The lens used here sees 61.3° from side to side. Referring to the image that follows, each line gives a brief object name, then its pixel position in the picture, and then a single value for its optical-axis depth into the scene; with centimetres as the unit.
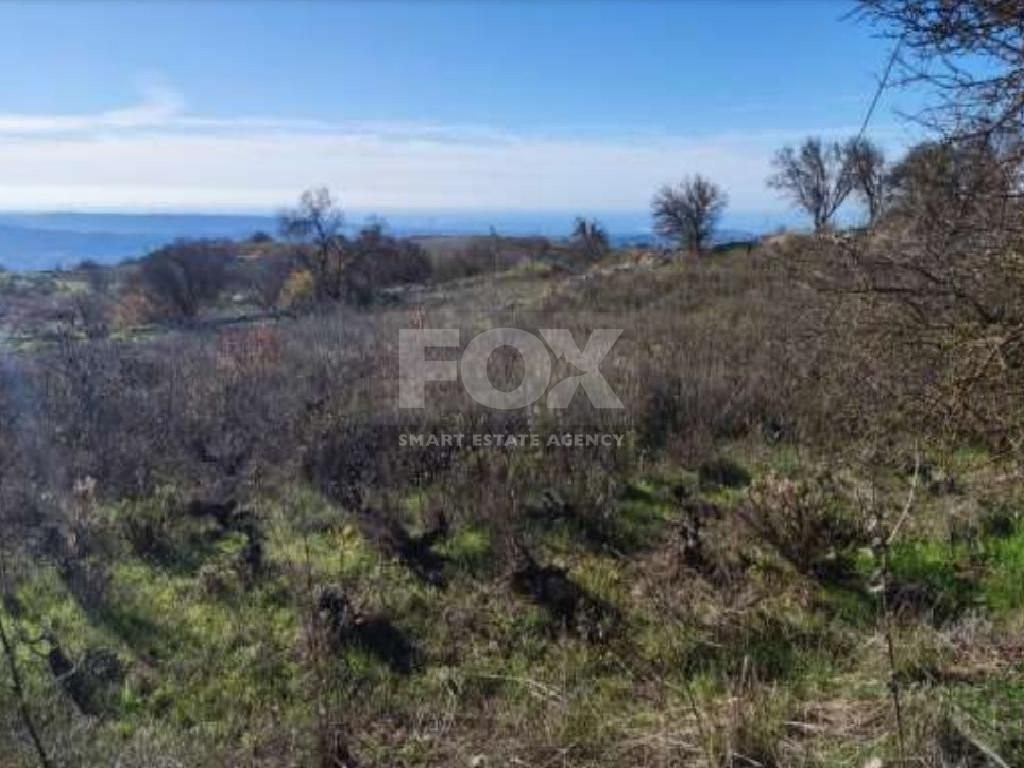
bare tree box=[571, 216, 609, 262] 3023
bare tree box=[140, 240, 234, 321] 2461
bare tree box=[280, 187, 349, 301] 2573
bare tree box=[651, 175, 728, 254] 2819
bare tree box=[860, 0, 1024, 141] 313
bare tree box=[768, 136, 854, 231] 2900
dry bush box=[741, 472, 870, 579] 433
